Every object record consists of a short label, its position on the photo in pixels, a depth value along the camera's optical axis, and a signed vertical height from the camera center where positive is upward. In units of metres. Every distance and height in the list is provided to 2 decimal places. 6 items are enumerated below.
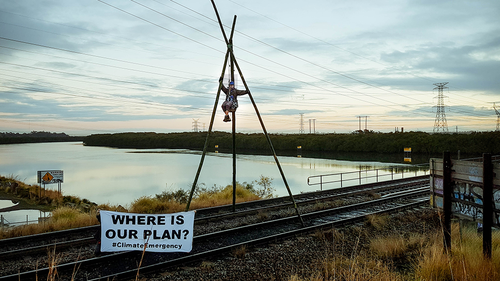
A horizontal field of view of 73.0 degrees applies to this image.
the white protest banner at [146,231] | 8.25 -2.22
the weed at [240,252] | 8.95 -2.98
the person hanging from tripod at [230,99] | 11.91 +1.48
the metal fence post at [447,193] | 8.08 -1.30
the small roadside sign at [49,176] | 21.11 -2.19
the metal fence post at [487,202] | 6.98 -1.33
